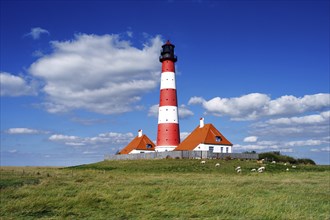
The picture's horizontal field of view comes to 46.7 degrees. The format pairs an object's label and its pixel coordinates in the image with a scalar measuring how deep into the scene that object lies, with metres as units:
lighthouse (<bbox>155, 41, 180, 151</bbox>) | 51.69
